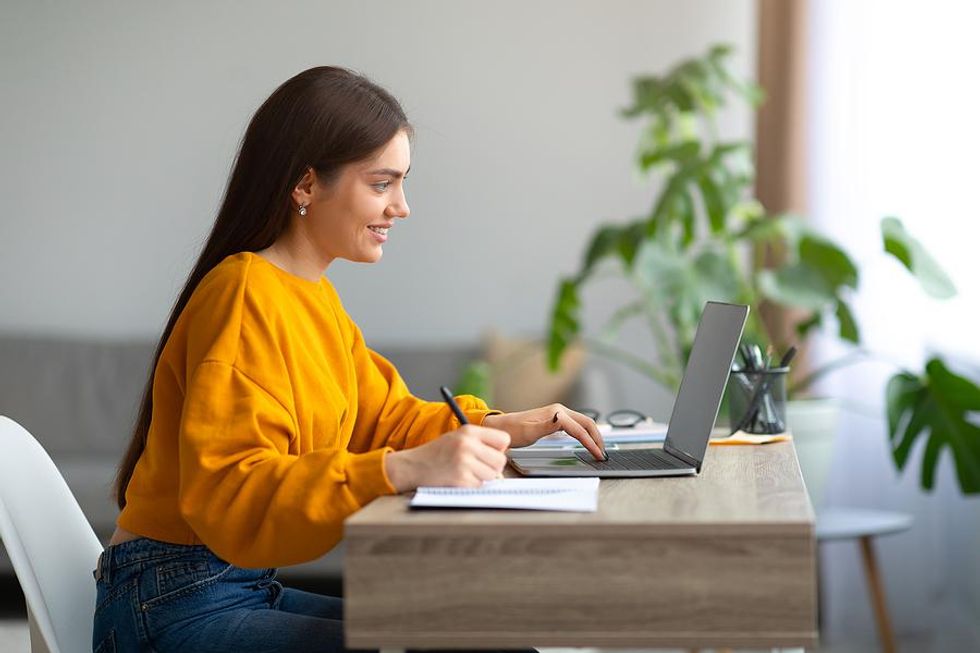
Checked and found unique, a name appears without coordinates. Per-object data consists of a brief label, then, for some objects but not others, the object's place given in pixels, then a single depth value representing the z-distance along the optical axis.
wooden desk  2.51
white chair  2.79
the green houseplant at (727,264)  4.14
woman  2.64
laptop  2.85
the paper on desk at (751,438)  3.21
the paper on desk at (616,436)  3.21
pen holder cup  3.30
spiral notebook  2.58
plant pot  4.53
